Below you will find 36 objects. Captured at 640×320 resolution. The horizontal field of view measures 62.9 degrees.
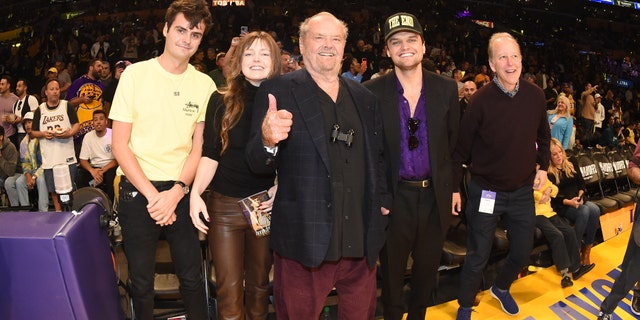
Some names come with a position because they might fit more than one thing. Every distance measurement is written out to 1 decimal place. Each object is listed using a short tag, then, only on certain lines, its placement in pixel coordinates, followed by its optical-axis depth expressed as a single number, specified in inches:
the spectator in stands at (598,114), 472.9
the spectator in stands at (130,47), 482.3
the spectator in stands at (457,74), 365.5
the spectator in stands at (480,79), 300.5
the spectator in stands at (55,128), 226.7
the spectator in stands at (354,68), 351.9
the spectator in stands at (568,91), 439.1
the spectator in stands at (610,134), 448.5
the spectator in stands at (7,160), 257.9
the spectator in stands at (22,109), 284.2
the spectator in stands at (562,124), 275.7
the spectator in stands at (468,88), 237.1
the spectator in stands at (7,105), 288.7
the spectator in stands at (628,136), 420.8
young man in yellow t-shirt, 102.9
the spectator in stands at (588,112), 465.7
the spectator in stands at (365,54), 440.7
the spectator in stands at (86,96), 254.4
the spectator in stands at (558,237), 176.2
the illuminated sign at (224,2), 704.1
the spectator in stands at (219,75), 237.0
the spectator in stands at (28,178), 243.0
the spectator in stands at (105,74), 277.9
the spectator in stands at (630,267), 134.6
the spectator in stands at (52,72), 300.6
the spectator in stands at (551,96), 436.3
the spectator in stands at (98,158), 226.2
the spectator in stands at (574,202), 197.2
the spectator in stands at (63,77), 338.3
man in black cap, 115.3
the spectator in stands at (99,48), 472.5
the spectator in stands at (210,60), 439.5
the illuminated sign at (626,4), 901.2
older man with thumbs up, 89.3
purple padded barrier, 92.6
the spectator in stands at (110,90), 250.7
